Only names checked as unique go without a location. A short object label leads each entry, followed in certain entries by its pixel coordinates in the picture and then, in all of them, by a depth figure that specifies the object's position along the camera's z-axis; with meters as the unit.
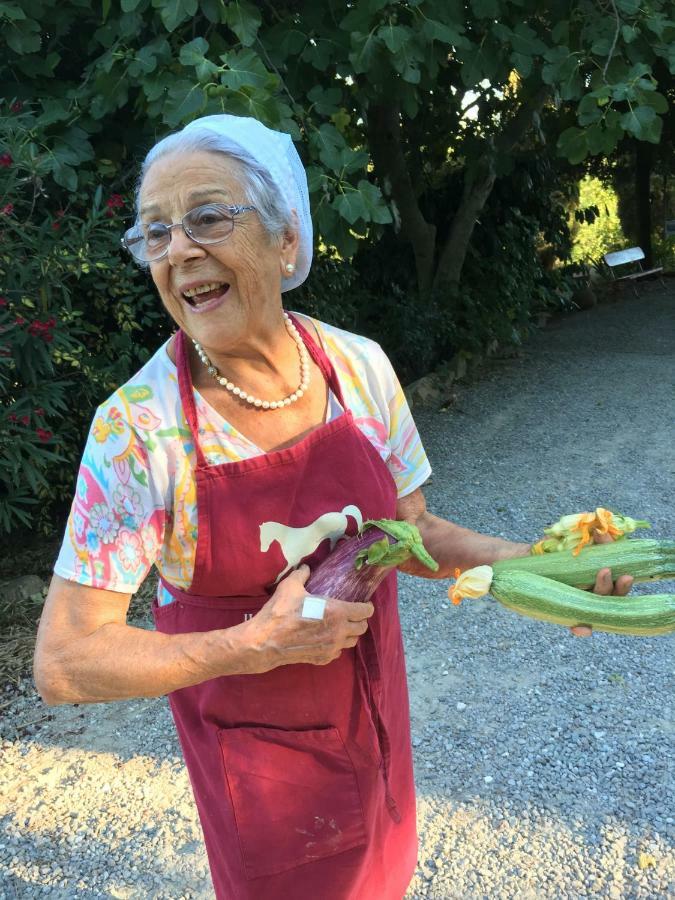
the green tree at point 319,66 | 4.02
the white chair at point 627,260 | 15.51
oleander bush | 4.16
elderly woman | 1.47
